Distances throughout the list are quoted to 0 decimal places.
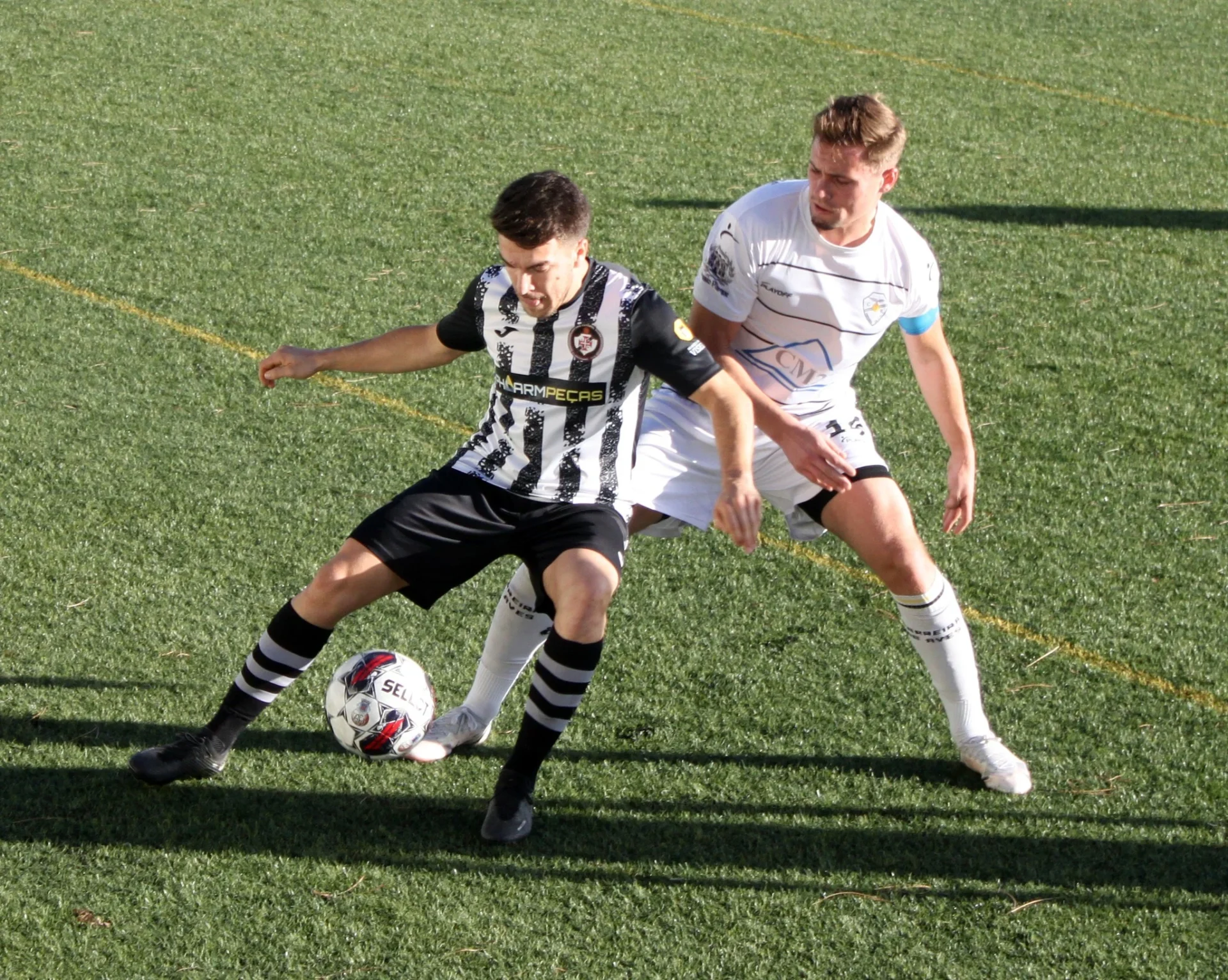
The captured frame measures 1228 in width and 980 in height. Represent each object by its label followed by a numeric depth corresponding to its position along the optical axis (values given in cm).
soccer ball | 840
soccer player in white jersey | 835
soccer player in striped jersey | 776
